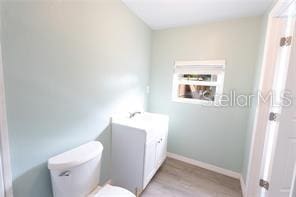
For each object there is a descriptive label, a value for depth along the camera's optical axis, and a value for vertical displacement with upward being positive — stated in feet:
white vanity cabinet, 5.62 -2.71
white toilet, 3.72 -2.45
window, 7.34 +0.17
